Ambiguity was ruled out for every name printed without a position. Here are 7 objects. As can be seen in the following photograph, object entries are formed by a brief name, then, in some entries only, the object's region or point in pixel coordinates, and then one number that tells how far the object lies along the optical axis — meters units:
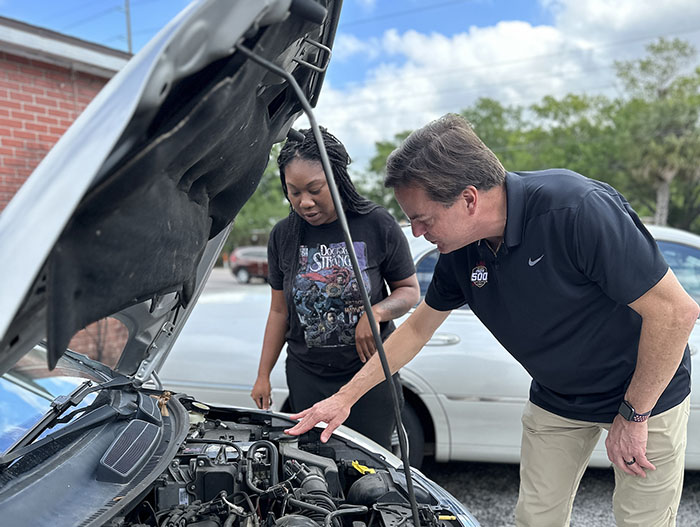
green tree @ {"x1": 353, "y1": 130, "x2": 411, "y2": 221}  35.25
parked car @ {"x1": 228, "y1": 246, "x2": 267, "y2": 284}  20.14
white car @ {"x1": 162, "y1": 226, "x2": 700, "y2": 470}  3.07
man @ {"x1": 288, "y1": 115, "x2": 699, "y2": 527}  1.58
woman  2.27
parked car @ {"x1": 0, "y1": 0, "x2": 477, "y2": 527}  0.84
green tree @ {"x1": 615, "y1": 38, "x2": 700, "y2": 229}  26.91
